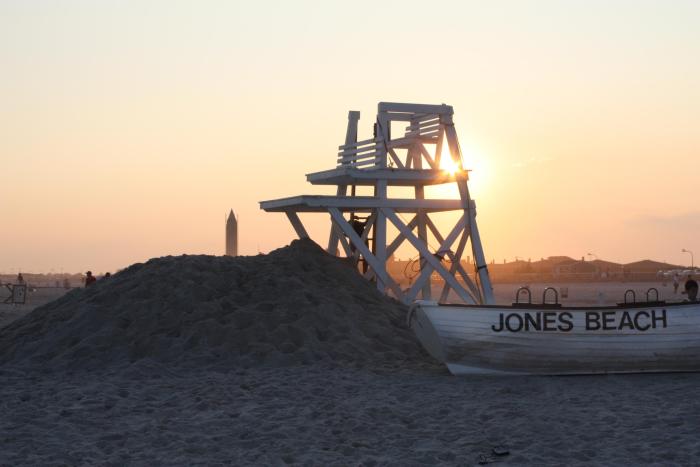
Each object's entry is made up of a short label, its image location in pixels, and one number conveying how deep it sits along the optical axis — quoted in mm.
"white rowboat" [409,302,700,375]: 15555
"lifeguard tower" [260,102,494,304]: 21594
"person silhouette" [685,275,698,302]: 22109
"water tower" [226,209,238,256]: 148988
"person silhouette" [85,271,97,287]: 28609
